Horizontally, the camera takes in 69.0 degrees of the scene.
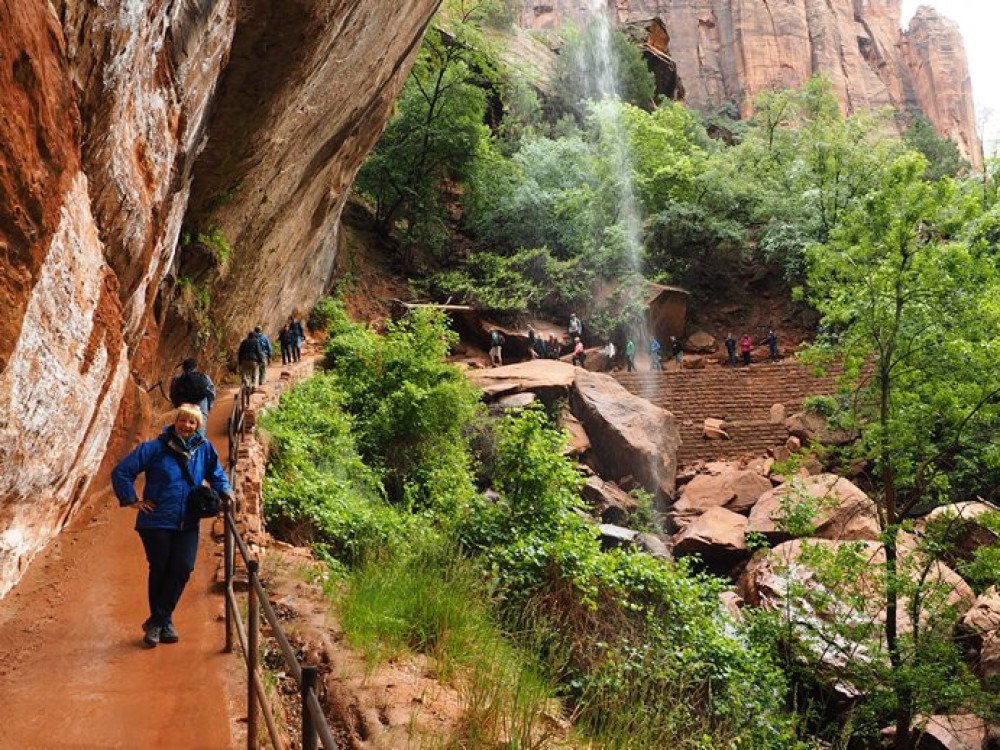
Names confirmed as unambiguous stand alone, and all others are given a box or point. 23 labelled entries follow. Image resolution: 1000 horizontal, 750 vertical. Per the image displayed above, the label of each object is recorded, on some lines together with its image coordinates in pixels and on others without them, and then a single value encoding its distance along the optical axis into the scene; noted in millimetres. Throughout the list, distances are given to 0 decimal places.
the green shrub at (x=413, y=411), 11759
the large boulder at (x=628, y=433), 18109
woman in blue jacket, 4410
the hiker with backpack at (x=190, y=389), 5820
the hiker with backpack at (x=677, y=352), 26547
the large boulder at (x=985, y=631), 10422
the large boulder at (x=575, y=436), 18036
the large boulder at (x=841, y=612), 9547
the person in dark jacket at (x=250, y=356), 11781
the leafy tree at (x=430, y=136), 27297
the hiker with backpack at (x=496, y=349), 24000
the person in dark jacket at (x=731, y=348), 25953
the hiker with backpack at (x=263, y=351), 12267
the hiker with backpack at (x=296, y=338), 17062
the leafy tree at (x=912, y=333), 10008
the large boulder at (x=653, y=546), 13895
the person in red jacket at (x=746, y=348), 25609
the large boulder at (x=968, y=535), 11062
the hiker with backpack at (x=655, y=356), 25594
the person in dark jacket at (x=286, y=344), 17141
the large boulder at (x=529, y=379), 19031
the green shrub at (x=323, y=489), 7801
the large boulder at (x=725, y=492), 17031
